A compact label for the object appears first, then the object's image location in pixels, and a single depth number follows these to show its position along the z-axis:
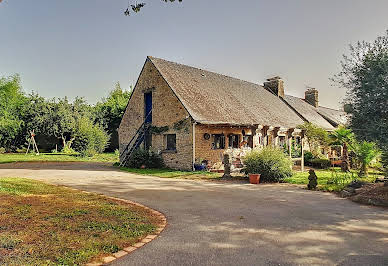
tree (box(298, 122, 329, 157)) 22.95
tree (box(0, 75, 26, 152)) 31.78
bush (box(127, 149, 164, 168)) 17.34
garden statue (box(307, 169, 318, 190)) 10.05
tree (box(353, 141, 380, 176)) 15.45
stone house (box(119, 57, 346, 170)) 16.38
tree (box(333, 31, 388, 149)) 8.07
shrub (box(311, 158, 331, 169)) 20.83
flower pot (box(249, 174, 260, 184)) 11.58
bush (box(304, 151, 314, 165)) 22.16
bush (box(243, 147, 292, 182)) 11.91
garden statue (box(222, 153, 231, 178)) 12.91
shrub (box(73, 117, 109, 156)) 25.95
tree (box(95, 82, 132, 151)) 34.26
